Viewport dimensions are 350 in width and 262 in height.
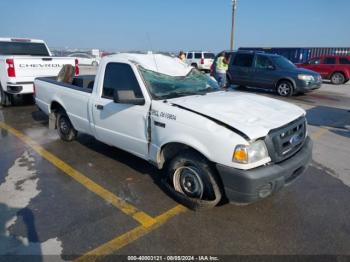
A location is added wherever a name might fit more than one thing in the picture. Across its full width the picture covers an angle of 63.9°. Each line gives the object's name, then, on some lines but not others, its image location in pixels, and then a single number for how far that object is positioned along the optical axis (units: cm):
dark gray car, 1159
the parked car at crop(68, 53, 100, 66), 3258
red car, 1644
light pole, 2995
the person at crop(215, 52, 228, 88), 1150
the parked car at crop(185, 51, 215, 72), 2492
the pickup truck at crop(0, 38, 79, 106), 761
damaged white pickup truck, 282
